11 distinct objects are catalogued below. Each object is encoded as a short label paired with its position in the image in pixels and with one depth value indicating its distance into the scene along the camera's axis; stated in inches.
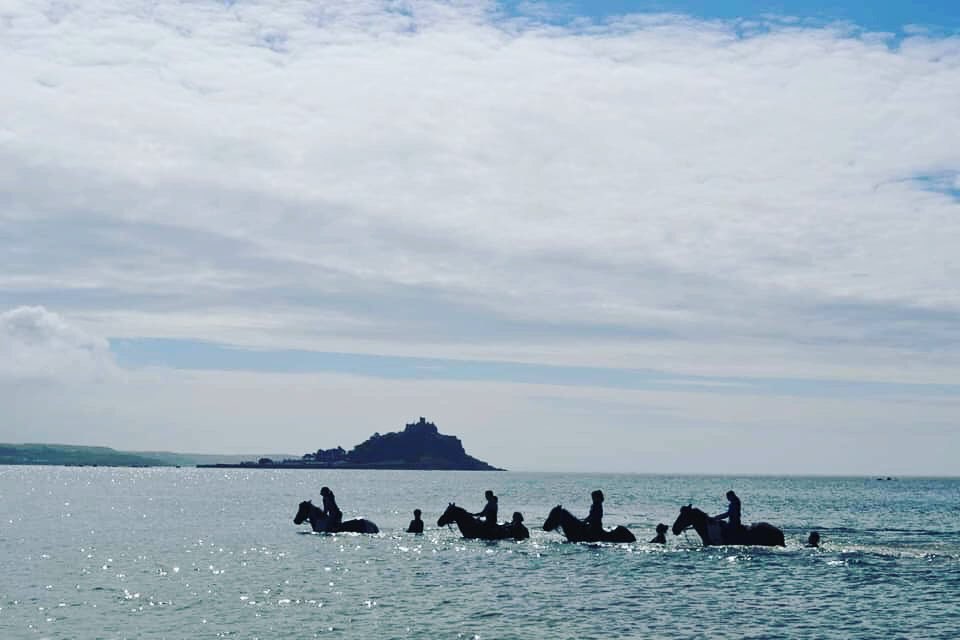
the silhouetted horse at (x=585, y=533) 2114.9
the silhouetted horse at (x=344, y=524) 2423.7
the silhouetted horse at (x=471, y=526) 2225.6
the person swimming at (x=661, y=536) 2068.2
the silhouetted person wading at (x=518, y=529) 2203.7
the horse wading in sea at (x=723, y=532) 1987.0
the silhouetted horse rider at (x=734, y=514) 1944.8
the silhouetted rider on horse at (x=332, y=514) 2410.2
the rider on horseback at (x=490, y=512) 2228.1
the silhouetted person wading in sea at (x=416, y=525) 2417.6
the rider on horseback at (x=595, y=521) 2114.9
